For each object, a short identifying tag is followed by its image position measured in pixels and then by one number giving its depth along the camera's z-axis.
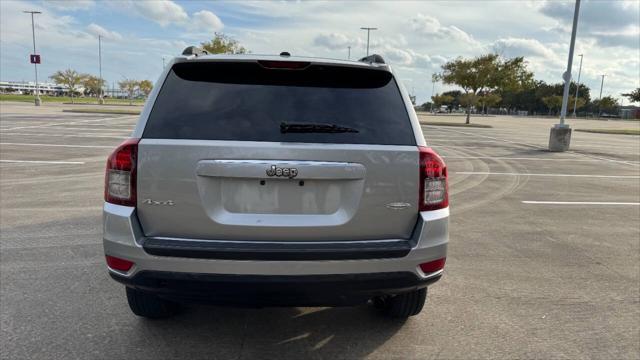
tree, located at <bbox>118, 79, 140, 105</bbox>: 76.44
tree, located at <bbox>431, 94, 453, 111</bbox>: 92.59
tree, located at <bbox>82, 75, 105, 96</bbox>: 73.38
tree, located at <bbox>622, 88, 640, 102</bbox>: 73.97
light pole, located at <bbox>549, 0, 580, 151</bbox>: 17.12
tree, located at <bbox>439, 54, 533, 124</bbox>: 37.03
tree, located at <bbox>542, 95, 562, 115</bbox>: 87.21
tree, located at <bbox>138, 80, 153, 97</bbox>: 76.75
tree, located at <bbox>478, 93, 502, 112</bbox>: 40.50
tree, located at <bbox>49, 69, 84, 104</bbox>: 67.75
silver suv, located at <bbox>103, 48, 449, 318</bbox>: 2.44
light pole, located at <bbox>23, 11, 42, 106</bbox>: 42.99
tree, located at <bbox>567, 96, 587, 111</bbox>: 91.61
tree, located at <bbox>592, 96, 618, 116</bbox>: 100.19
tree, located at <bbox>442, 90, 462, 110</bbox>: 121.65
